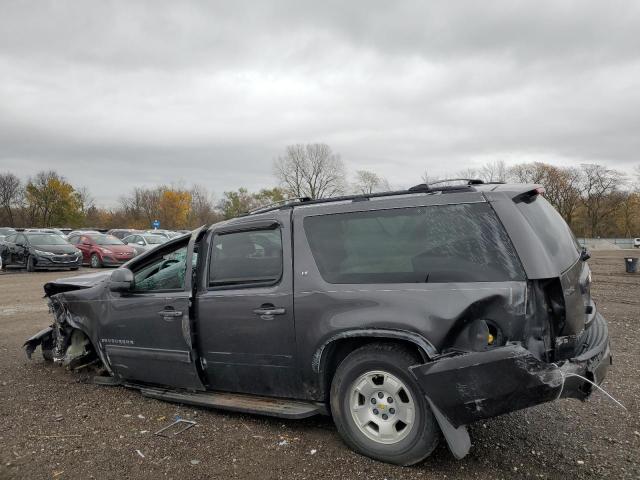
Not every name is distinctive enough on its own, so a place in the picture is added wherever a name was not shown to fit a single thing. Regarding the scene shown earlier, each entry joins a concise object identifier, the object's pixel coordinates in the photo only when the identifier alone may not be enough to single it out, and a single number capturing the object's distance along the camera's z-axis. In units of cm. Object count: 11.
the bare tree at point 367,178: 6207
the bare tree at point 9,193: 6540
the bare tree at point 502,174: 6668
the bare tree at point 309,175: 7000
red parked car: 2039
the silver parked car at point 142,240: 2321
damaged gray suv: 281
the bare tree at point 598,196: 6706
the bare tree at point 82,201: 6980
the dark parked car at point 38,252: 1797
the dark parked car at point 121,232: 2900
